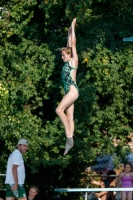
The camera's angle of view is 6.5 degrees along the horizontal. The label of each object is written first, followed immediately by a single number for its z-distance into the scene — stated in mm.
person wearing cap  17567
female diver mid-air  15795
